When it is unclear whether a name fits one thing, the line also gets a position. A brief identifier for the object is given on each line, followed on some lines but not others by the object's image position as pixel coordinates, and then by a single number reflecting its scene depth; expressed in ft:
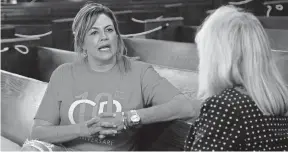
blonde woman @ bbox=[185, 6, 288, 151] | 6.85
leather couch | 8.59
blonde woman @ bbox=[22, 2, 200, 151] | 8.23
